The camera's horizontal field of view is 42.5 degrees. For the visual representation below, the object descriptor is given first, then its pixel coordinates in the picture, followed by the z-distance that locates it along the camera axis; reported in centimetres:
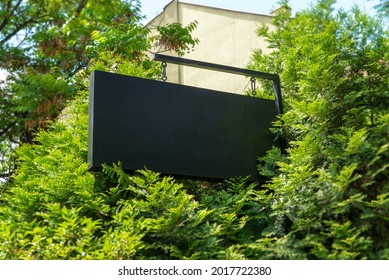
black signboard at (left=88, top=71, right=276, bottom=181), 479
